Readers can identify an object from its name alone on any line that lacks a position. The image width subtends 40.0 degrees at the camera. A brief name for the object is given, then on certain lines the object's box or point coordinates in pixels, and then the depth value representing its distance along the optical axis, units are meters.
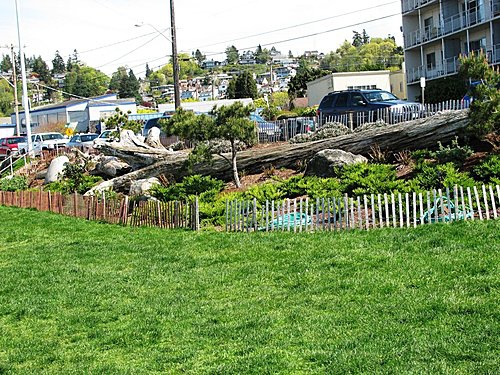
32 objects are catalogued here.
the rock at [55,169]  29.00
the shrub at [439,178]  13.63
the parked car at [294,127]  25.72
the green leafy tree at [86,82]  145.50
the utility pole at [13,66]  47.99
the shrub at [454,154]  15.87
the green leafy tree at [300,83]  86.75
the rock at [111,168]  26.31
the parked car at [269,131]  26.02
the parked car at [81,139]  44.06
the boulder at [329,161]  17.67
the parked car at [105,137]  37.73
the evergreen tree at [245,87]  95.81
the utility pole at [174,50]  32.09
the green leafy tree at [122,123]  40.06
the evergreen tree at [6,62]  188.00
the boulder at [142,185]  21.24
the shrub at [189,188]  19.08
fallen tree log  17.59
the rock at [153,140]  27.01
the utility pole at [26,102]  37.44
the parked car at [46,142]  43.12
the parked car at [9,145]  45.29
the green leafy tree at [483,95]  15.45
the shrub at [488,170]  13.91
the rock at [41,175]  31.40
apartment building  39.78
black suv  23.16
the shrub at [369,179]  14.56
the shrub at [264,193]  16.52
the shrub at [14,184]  28.92
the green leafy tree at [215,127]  18.39
